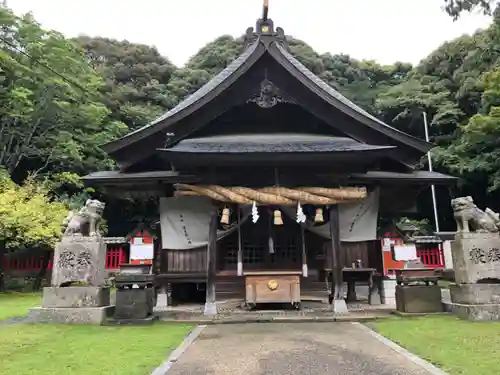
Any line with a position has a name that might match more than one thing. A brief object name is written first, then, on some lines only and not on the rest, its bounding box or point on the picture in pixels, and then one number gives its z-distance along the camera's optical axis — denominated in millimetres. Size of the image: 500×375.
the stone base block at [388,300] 11203
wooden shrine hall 9484
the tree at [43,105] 21453
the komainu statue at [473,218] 8234
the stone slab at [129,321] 7941
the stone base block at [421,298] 8602
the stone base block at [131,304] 8117
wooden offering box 9508
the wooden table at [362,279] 10641
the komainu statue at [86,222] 8430
